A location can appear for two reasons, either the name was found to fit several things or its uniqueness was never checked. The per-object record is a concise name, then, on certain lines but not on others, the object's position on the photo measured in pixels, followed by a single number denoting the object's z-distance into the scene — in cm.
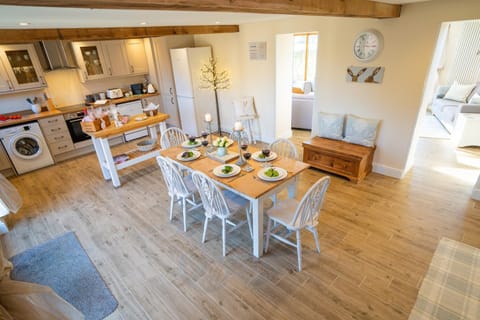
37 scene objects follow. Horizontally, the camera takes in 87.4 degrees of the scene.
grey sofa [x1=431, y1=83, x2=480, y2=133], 496
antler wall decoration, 355
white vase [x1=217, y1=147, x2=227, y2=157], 307
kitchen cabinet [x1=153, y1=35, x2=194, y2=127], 558
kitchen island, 378
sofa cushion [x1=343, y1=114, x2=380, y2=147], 377
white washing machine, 434
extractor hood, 483
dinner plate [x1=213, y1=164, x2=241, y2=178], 261
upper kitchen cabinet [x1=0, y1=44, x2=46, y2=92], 436
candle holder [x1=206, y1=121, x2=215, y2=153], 325
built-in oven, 499
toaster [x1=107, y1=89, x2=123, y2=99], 562
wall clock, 341
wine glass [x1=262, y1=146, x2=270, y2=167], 282
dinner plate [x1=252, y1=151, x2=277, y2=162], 289
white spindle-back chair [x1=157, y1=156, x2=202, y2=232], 277
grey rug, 225
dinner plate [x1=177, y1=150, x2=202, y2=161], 304
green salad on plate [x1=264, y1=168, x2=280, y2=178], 252
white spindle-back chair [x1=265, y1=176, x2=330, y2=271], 221
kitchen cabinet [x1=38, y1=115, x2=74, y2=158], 473
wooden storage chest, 368
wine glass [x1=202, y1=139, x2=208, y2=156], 340
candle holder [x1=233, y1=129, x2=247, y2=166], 283
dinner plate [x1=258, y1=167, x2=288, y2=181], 247
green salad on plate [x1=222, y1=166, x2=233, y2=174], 266
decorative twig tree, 547
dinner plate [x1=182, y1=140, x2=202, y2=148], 339
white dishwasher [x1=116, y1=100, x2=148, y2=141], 566
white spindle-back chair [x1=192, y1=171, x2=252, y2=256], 237
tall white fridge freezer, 526
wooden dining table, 235
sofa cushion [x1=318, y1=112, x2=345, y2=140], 407
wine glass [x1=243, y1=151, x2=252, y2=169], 277
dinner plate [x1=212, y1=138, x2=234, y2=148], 332
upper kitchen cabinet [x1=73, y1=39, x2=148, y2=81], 513
